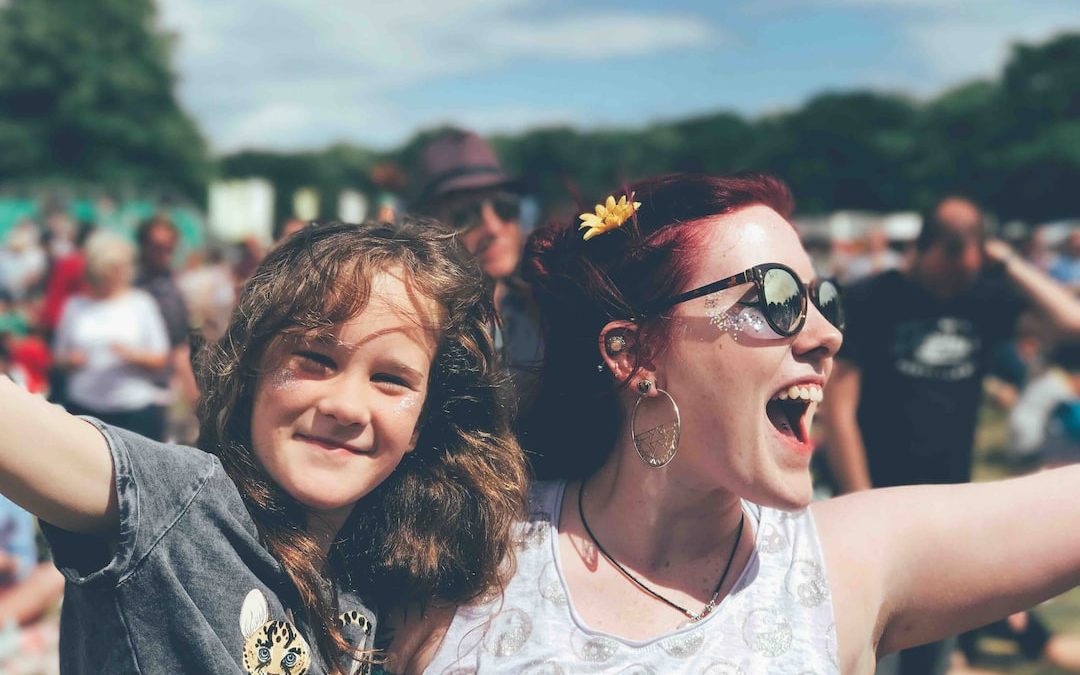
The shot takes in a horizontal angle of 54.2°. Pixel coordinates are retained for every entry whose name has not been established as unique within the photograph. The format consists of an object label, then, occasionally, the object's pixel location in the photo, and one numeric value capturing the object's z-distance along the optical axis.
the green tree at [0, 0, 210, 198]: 52.03
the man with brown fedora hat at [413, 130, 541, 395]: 3.79
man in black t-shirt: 4.54
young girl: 1.51
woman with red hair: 1.76
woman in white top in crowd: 6.13
